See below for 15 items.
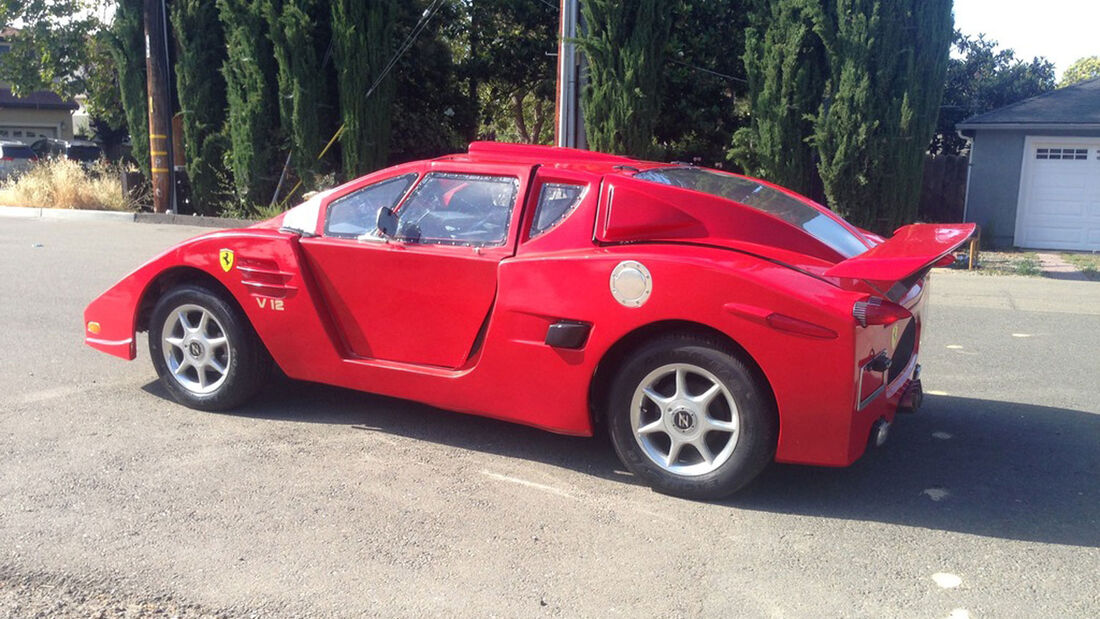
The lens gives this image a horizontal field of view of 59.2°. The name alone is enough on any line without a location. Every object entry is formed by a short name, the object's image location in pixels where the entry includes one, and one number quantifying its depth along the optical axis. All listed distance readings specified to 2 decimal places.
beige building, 47.97
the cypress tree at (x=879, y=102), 14.82
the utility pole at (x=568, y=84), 15.09
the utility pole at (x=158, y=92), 19.05
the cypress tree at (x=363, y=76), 18.25
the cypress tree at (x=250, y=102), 18.86
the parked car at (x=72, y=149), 32.44
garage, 18.52
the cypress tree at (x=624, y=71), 15.99
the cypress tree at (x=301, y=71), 18.41
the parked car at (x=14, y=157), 30.81
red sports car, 4.03
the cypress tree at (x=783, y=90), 15.30
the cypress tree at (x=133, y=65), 20.64
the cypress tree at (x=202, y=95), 19.80
